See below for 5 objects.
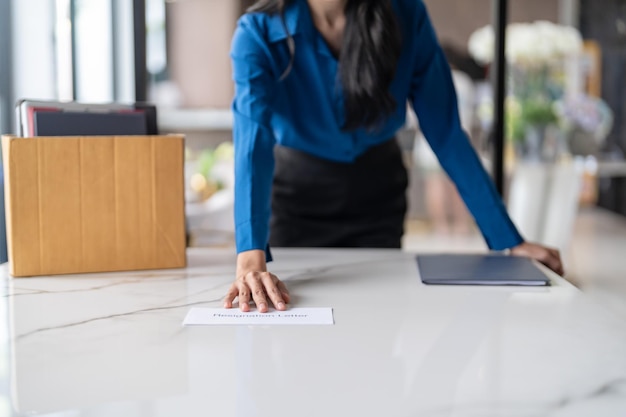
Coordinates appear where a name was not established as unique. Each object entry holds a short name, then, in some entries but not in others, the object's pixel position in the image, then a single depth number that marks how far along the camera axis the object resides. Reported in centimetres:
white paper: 86
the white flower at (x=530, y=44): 306
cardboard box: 114
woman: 121
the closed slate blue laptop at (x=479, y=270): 106
